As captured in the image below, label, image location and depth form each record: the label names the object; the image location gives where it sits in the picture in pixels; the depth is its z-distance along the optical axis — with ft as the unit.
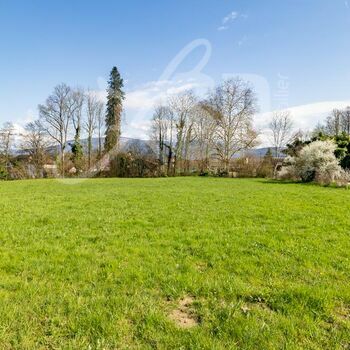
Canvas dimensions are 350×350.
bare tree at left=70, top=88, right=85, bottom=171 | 139.85
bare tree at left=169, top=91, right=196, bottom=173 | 148.25
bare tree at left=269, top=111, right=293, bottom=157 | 179.32
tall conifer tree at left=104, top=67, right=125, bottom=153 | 143.74
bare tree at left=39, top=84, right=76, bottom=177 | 135.13
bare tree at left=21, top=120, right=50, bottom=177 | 125.49
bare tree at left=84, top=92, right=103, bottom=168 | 147.18
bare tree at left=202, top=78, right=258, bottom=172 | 134.92
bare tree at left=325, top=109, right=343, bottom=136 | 157.48
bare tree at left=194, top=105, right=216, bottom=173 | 140.87
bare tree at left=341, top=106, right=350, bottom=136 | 155.43
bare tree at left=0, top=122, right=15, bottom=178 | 121.49
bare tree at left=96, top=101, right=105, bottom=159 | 150.41
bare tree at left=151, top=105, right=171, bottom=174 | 149.89
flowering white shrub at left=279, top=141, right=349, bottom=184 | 75.36
